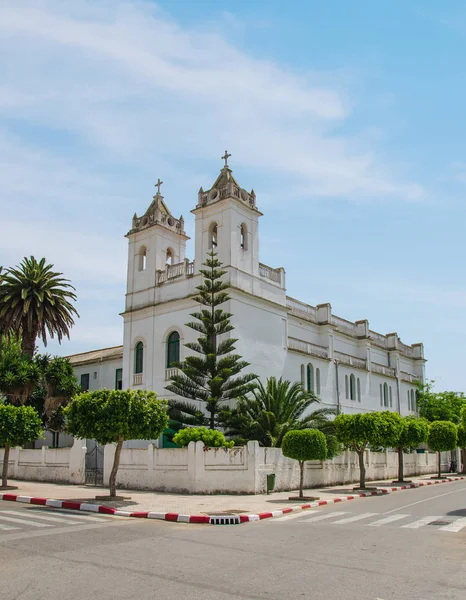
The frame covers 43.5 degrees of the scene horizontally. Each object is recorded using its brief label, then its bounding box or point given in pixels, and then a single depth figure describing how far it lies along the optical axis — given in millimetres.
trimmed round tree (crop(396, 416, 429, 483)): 28719
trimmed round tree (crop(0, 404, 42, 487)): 22359
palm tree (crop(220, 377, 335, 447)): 23906
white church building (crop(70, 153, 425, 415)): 28094
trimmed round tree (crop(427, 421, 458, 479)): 34531
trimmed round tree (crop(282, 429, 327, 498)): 19516
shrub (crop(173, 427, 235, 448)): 21672
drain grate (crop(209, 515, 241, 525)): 13688
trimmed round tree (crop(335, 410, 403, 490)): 23328
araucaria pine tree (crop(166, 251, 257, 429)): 24828
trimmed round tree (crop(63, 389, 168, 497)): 16875
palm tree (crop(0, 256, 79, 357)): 32125
